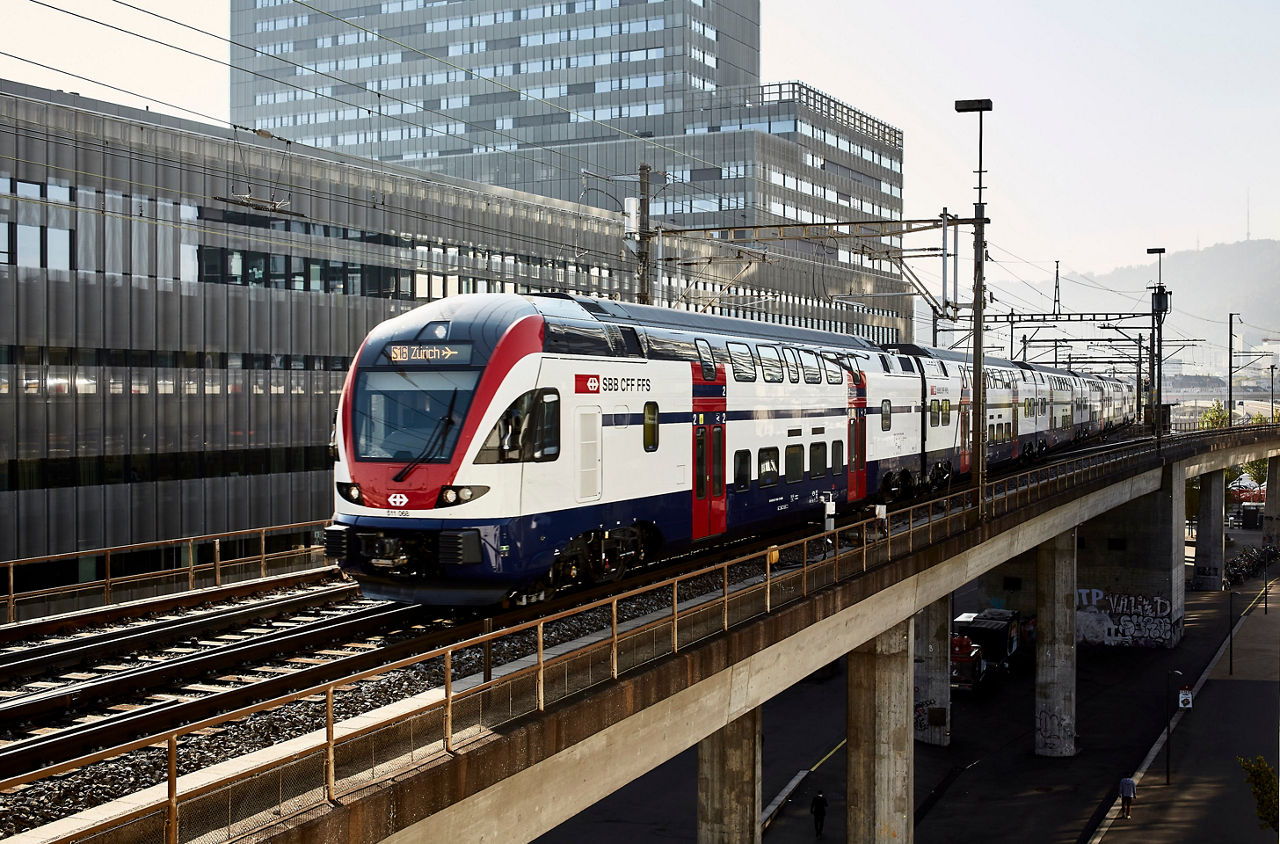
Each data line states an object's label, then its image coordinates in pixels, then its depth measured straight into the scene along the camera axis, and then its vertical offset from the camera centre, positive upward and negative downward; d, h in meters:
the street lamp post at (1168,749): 35.35 -11.15
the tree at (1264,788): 28.86 -9.78
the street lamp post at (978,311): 25.11 +2.00
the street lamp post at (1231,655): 48.88 -11.10
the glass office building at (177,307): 27.22 +2.52
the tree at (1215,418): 113.44 -1.80
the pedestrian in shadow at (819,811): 30.52 -10.86
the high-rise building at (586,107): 90.88 +26.52
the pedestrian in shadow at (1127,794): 32.56 -11.08
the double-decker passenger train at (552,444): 14.07 -0.62
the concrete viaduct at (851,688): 9.97 -4.00
